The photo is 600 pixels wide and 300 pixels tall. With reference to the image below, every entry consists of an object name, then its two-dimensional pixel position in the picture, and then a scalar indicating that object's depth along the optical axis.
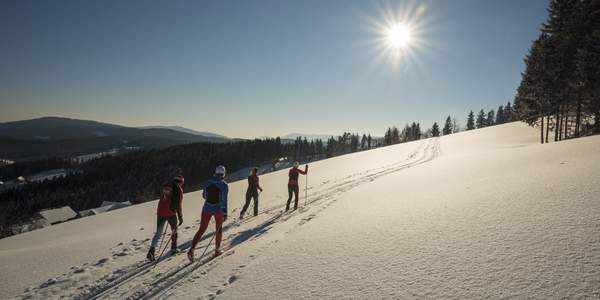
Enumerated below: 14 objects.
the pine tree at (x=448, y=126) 114.38
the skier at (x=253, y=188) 12.10
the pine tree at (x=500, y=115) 110.49
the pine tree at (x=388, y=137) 118.41
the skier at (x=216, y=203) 7.17
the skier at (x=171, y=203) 7.45
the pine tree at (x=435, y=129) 104.19
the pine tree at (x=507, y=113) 105.31
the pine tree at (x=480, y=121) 111.93
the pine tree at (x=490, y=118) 114.09
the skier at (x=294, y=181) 12.09
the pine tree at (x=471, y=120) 110.24
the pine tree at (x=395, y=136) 118.06
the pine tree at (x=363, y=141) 151.12
